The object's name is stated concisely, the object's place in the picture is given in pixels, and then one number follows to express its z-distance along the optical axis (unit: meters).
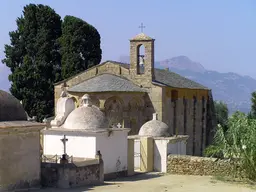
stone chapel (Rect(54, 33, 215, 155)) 37.34
